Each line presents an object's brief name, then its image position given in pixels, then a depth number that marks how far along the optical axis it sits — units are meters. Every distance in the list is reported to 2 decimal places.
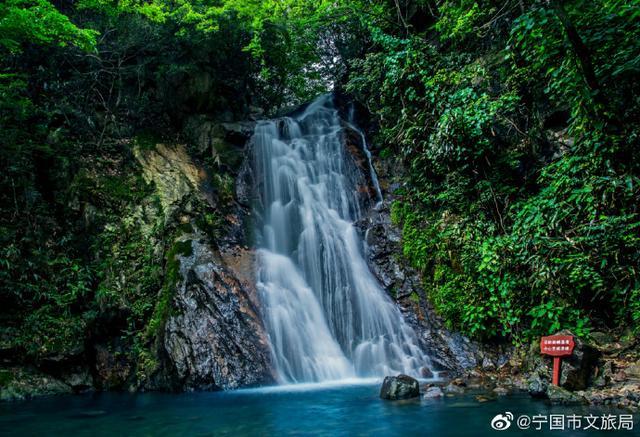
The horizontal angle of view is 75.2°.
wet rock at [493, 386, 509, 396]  6.86
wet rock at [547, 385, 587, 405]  5.97
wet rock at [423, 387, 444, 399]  6.77
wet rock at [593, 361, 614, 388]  6.41
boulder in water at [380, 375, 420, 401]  6.80
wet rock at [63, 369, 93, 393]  9.07
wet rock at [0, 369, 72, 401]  8.35
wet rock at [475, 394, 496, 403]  6.45
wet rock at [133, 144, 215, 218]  12.11
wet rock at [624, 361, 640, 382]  6.33
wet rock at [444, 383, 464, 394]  7.10
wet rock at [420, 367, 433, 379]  8.75
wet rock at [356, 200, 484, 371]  9.02
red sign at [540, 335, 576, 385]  6.41
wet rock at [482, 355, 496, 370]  8.49
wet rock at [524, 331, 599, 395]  6.40
